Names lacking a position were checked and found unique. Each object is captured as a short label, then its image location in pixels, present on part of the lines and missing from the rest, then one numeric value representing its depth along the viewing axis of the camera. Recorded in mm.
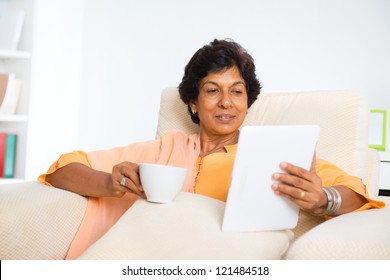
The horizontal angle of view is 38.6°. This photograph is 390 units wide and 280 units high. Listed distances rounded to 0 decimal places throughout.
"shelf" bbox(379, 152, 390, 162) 2594
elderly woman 1258
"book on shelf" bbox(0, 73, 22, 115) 2998
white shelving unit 3037
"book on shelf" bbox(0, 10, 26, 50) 3033
